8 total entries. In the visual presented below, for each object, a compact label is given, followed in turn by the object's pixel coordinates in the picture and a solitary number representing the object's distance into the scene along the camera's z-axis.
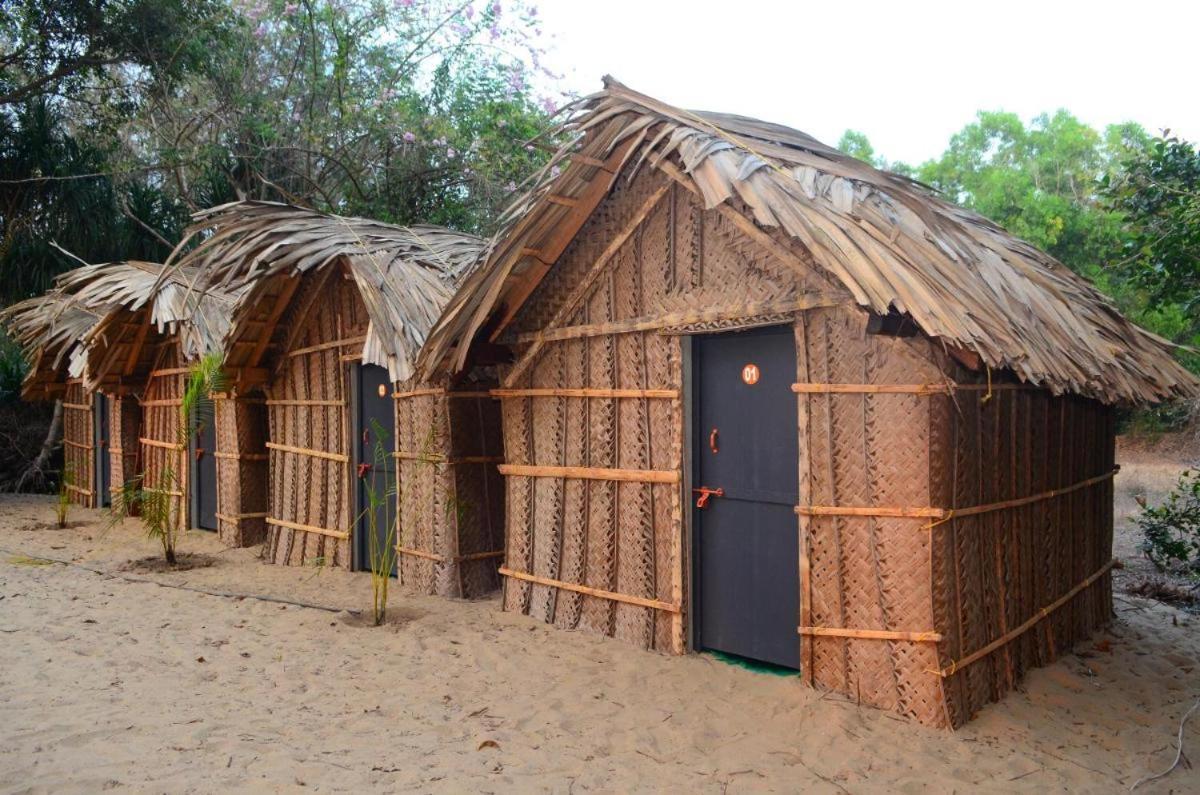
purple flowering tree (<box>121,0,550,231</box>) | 13.54
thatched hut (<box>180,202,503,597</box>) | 6.91
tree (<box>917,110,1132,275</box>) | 18.73
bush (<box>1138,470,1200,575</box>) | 8.08
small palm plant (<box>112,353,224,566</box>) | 7.82
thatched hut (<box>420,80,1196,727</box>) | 4.23
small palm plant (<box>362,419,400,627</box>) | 6.71
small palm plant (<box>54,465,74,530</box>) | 10.87
